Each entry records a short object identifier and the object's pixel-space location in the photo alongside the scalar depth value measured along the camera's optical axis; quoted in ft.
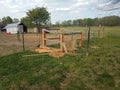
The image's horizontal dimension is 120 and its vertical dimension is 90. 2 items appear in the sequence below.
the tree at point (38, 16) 68.32
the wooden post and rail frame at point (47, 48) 14.76
